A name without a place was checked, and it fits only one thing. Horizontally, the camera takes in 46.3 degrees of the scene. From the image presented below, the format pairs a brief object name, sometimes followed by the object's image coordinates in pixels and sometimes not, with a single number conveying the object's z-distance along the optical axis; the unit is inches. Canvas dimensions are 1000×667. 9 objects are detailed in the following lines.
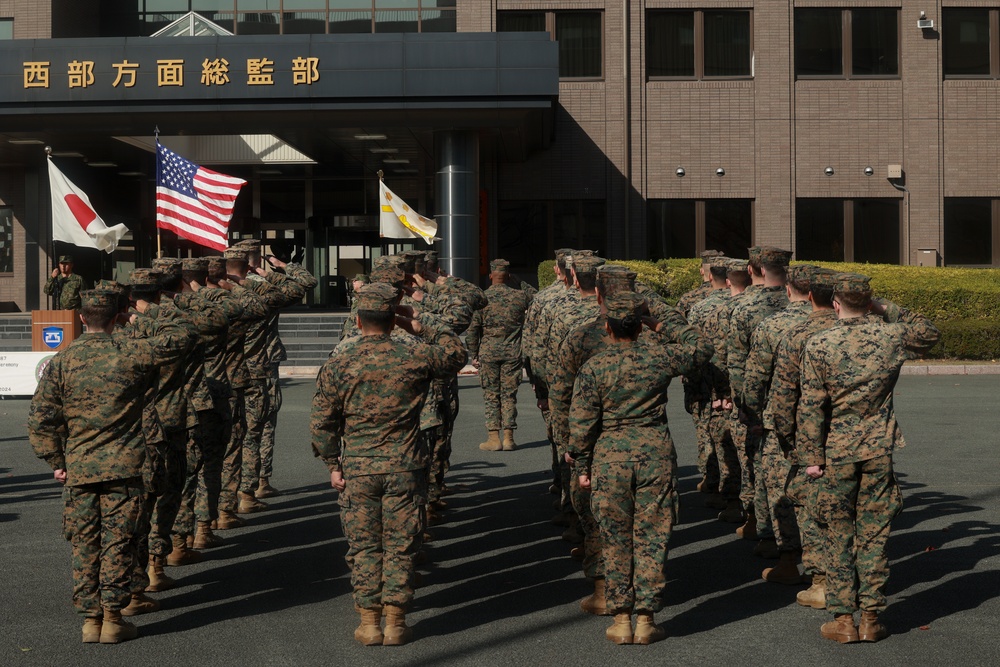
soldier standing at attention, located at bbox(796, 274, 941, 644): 256.7
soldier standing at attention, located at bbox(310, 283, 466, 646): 261.4
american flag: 692.7
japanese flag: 746.6
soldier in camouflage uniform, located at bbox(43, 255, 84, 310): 948.6
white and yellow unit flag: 843.4
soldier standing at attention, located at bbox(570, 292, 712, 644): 259.1
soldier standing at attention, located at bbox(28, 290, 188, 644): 264.1
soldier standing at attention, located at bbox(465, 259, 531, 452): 545.3
